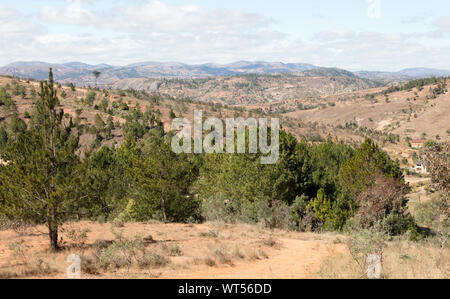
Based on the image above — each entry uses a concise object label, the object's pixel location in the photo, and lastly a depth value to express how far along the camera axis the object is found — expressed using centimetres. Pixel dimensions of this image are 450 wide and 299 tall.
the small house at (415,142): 11556
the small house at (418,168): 9361
